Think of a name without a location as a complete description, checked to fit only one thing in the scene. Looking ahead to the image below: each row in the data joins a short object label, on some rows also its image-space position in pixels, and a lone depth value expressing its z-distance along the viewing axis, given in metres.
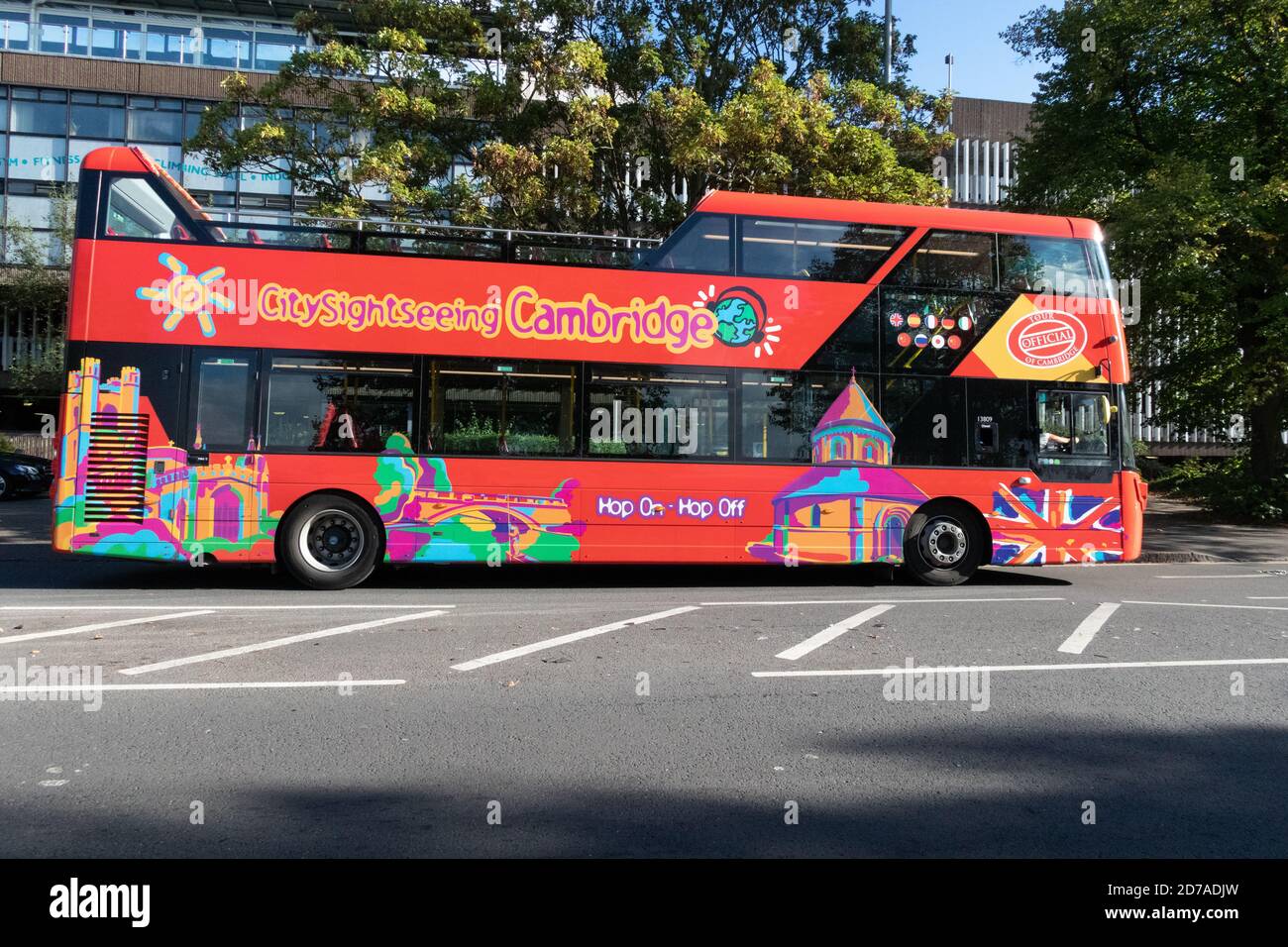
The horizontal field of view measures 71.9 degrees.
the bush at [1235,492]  18.41
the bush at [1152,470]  26.81
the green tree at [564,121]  13.90
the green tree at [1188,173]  15.98
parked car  20.95
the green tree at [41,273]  29.58
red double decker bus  9.47
